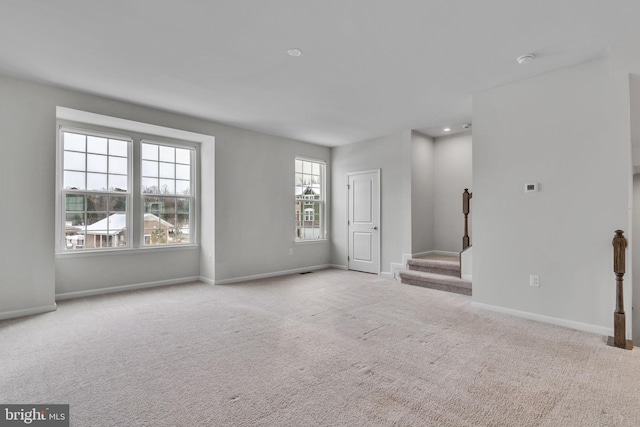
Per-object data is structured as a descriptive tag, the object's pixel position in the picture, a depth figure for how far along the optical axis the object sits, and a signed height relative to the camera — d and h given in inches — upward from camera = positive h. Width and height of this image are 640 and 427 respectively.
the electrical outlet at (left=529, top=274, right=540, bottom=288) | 142.3 -28.7
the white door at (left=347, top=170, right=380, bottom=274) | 254.5 -3.9
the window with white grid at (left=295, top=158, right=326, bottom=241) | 272.3 +14.9
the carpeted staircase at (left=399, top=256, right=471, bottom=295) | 193.6 -38.2
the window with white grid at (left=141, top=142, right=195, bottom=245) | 208.2 +16.2
